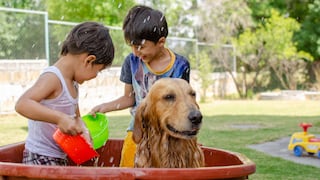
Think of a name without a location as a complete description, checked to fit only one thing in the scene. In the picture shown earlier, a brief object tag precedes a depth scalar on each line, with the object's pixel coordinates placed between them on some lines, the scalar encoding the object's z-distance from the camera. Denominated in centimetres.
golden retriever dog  307
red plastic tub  228
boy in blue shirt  365
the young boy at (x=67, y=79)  316
